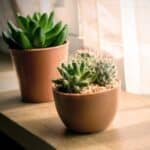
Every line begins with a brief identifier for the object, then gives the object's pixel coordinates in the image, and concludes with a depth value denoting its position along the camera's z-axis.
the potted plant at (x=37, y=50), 0.93
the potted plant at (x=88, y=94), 0.77
